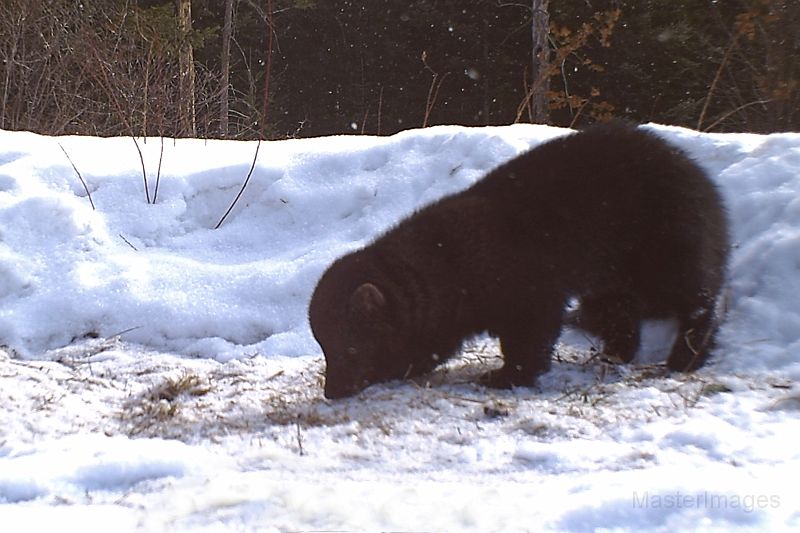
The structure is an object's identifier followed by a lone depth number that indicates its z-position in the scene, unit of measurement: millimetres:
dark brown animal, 4066
